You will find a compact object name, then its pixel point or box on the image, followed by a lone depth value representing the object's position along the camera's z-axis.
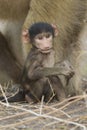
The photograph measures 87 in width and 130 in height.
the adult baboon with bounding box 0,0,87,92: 5.73
